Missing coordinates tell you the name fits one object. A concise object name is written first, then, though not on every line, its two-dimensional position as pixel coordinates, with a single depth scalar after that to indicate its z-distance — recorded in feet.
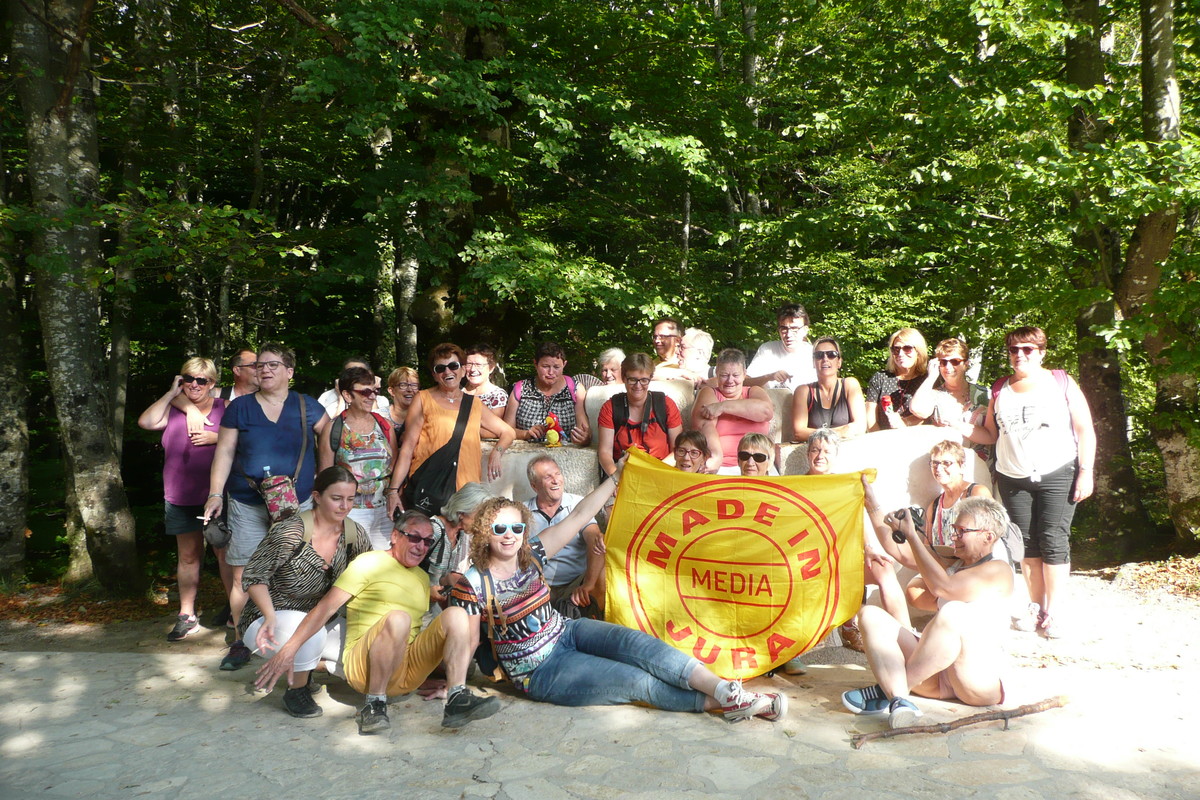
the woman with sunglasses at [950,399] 20.51
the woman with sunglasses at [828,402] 20.58
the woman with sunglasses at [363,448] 19.53
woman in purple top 20.70
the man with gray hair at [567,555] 17.43
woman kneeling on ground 15.51
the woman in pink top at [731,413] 19.19
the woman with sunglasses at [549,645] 14.83
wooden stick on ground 13.52
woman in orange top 19.76
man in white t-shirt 22.06
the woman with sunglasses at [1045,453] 19.16
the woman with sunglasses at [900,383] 20.98
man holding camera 14.23
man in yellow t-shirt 14.75
